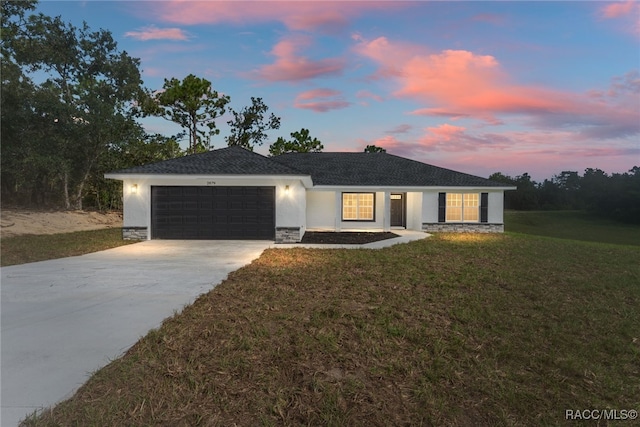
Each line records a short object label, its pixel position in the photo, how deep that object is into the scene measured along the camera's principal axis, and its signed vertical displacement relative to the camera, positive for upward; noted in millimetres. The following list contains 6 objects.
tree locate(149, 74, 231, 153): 32250 +9167
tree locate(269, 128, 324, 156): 38031 +6500
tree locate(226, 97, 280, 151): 37000 +8512
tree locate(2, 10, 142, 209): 21125 +6359
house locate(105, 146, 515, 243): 13797 +189
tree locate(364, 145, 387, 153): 42031 +6761
